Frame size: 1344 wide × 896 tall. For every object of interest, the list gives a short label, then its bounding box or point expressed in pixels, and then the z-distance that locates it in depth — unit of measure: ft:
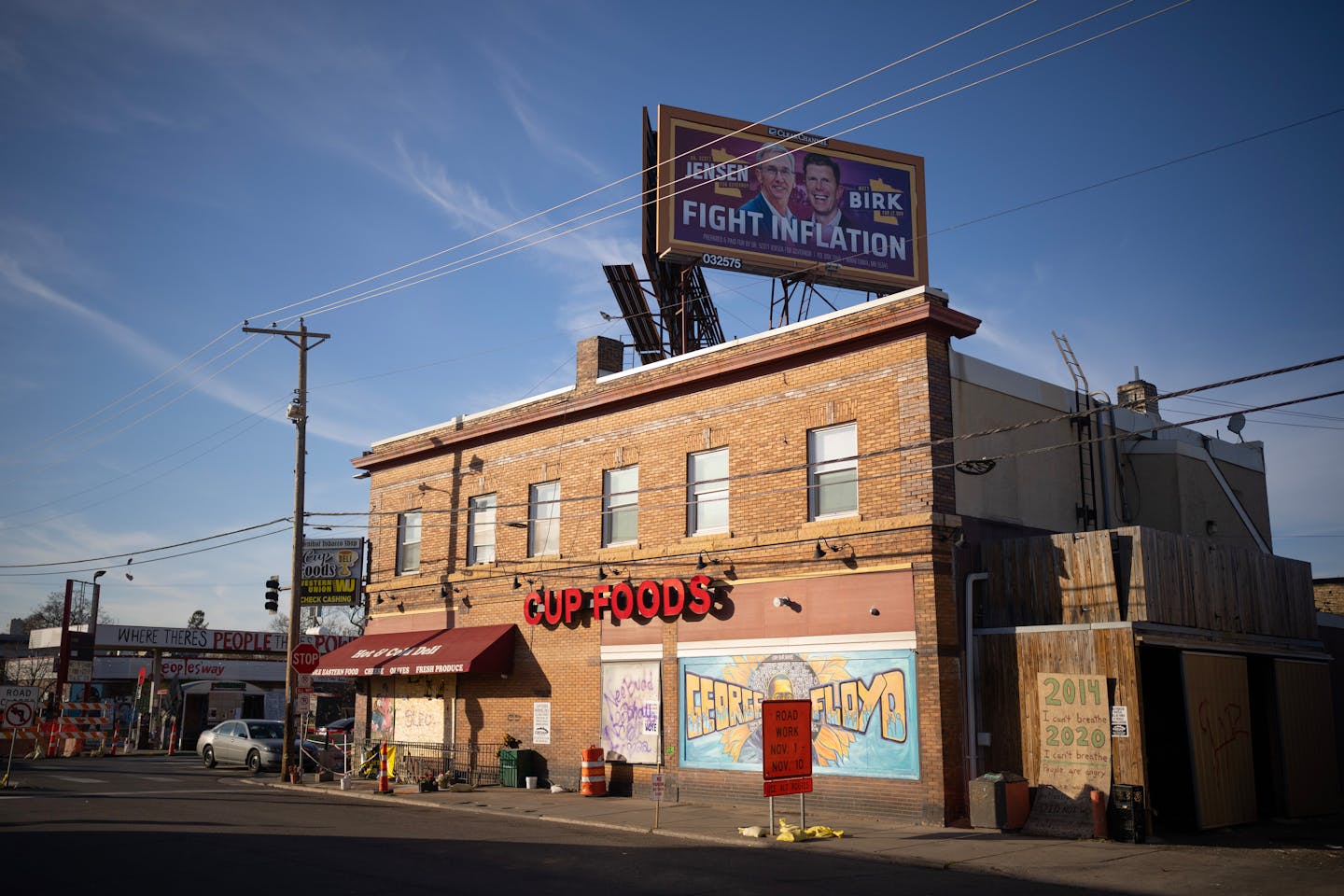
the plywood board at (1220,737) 59.16
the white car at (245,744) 108.47
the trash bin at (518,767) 82.74
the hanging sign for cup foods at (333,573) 100.83
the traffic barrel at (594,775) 75.82
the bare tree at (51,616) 375.45
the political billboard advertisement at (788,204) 89.61
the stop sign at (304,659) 92.32
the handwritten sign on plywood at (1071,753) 56.03
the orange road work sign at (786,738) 53.36
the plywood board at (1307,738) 67.36
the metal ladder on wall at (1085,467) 75.36
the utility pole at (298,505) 94.12
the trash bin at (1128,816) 53.83
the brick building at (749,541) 63.41
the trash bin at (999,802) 56.39
